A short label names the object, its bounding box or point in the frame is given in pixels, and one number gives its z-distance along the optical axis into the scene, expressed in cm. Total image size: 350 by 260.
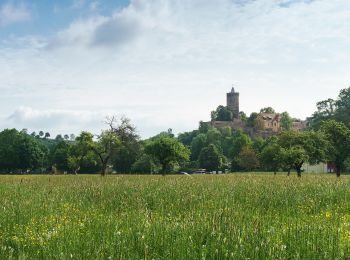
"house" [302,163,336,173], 9941
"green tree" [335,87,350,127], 10504
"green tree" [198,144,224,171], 11431
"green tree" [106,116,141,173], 6197
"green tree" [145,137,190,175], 5572
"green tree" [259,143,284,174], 5597
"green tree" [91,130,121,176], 5988
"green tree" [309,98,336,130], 11356
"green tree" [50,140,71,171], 11212
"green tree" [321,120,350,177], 5031
